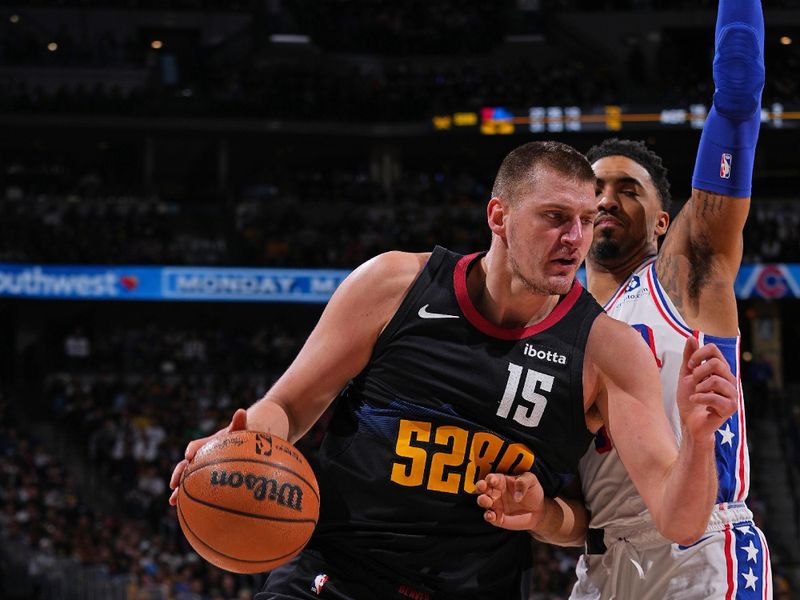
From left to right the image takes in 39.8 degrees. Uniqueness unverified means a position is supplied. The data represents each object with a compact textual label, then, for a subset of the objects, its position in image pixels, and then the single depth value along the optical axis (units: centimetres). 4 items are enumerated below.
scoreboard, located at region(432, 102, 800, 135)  2478
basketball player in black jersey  351
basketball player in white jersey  368
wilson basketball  321
